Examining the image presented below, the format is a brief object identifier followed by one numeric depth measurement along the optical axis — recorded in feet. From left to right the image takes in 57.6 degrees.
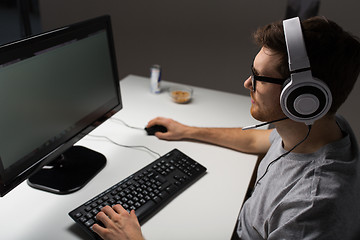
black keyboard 3.15
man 2.69
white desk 3.10
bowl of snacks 5.67
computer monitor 2.95
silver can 5.94
